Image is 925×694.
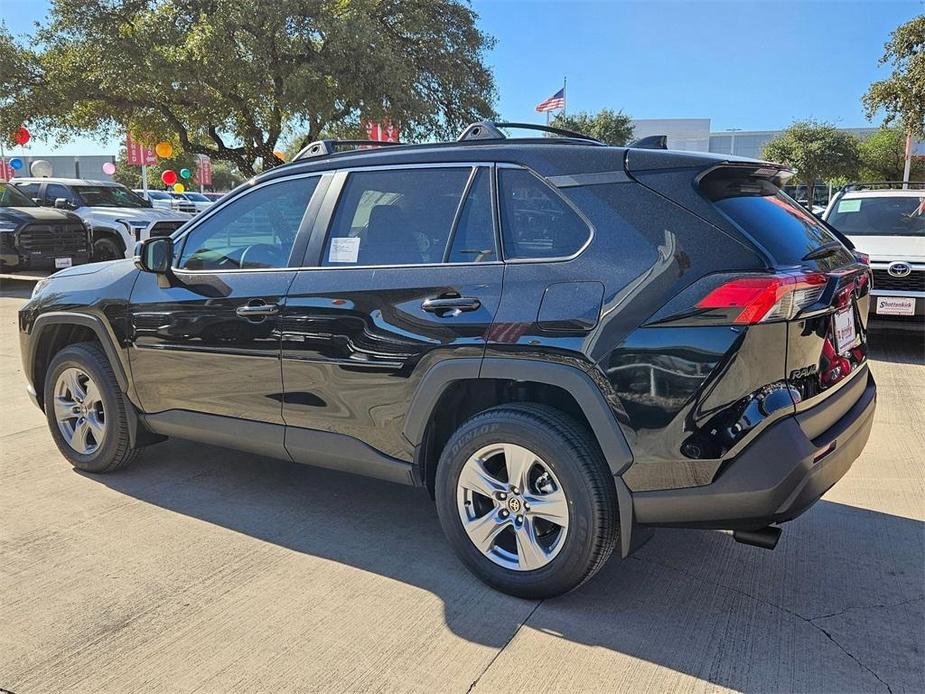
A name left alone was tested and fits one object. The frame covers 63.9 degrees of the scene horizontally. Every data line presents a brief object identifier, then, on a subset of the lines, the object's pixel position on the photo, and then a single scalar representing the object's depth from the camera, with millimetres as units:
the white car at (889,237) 7762
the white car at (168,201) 27139
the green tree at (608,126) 44844
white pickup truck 13906
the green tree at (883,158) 40638
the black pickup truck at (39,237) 12758
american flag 28859
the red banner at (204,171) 36531
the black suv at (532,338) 2619
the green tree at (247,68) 15594
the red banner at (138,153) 22830
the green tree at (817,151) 39750
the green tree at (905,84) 14266
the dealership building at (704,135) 71000
